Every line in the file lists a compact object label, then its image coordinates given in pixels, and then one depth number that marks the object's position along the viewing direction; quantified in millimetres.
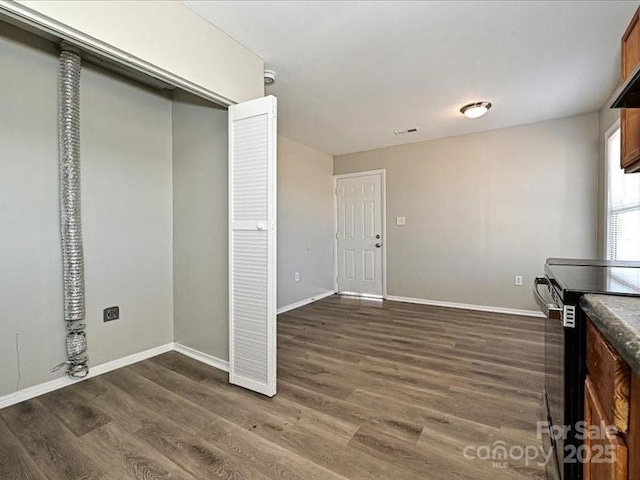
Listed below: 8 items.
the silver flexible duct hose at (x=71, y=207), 2109
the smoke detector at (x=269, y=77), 2564
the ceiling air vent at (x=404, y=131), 4062
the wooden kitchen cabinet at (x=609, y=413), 620
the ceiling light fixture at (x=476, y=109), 3180
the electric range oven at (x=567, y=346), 985
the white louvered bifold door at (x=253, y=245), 2066
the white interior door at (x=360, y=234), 5039
